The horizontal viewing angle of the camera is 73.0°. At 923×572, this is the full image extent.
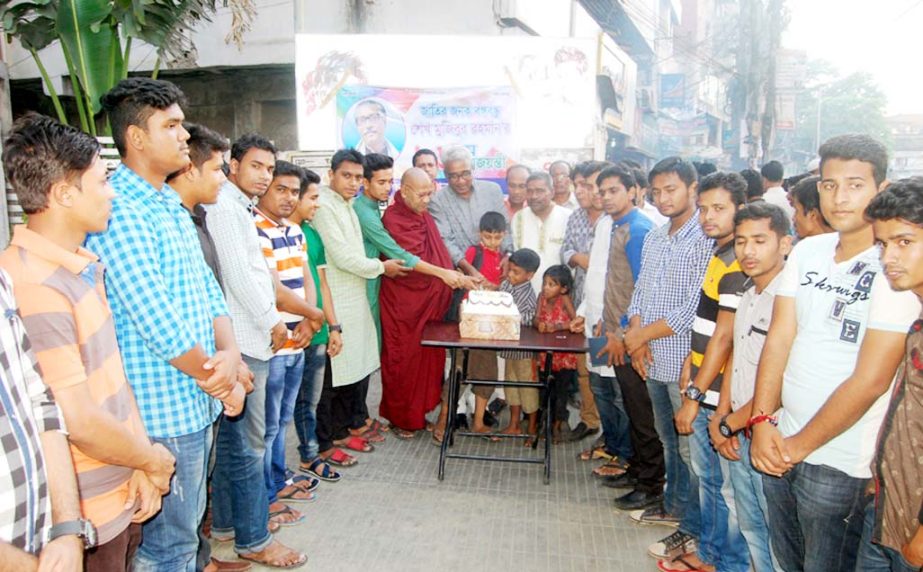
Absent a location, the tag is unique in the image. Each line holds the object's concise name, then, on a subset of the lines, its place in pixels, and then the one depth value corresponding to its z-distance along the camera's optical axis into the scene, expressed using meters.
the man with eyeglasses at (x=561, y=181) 5.31
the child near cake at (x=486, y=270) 4.40
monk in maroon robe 4.31
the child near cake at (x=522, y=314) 4.24
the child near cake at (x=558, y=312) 4.12
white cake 3.64
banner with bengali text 6.69
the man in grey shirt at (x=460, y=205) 4.64
